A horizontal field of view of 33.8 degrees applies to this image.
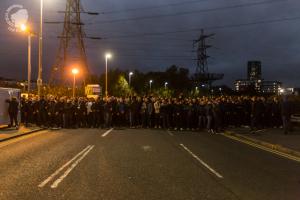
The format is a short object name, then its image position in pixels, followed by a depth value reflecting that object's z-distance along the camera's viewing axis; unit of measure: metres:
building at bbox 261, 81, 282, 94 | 183.49
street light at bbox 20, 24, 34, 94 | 33.96
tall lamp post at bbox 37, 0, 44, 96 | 35.31
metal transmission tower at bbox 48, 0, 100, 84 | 54.00
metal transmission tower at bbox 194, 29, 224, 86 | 95.11
